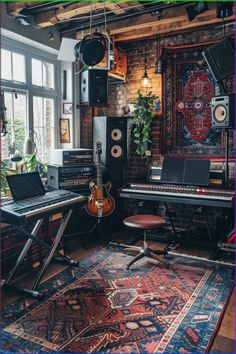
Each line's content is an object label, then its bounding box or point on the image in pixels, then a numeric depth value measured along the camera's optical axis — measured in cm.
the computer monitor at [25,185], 305
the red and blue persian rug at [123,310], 220
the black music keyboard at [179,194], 354
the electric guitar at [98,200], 406
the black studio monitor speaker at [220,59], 362
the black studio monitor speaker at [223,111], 366
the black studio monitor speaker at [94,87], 425
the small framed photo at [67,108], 466
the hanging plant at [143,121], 451
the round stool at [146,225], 337
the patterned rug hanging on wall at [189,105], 436
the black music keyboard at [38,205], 265
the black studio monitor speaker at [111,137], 436
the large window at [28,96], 386
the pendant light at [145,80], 460
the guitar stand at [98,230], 423
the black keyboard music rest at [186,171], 398
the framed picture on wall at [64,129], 467
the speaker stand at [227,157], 388
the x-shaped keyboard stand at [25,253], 279
